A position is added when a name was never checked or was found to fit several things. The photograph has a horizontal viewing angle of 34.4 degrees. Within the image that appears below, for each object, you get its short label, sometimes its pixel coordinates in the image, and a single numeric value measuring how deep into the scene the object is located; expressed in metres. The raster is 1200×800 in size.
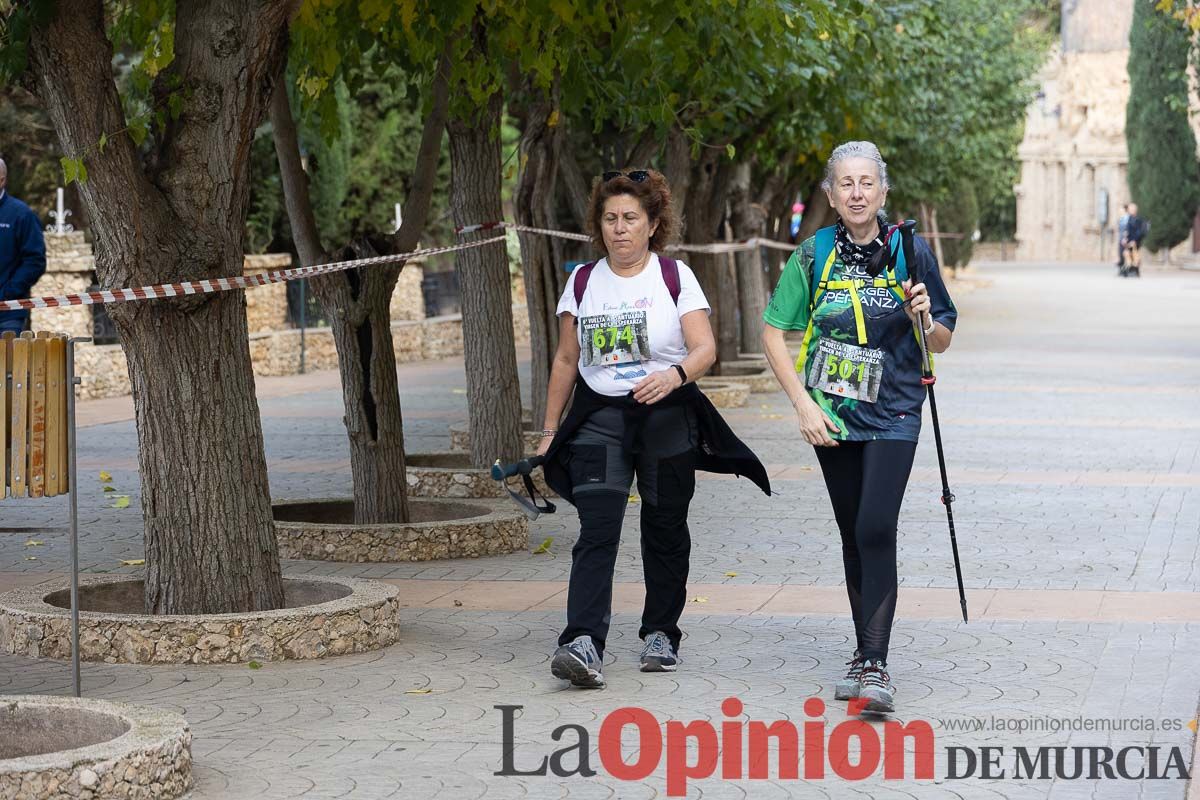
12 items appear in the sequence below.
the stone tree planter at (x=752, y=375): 20.05
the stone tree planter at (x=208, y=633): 6.93
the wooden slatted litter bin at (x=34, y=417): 5.94
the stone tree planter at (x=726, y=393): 18.17
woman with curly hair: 6.73
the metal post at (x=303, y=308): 23.60
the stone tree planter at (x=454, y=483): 11.75
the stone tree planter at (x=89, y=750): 4.81
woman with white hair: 6.28
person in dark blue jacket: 11.48
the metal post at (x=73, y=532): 5.91
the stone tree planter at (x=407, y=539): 9.39
